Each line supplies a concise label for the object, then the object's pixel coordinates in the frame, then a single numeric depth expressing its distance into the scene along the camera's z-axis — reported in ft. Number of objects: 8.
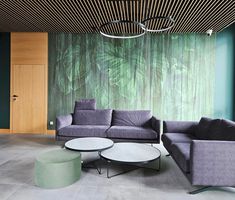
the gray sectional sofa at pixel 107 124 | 13.42
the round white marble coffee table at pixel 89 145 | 9.43
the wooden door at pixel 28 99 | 18.71
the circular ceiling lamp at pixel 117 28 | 16.09
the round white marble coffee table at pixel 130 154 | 8.68
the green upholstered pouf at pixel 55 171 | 7.95
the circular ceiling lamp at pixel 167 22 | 15.31
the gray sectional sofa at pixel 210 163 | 7.36
